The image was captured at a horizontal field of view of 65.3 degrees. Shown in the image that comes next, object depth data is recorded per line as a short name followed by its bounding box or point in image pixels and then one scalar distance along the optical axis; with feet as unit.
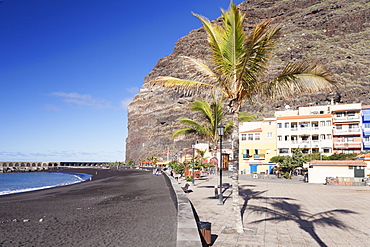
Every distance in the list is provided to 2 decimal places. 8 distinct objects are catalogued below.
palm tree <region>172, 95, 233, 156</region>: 58.75
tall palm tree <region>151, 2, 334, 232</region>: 24.34
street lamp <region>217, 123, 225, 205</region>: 40.45
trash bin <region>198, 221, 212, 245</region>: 21.57
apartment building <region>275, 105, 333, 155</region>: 181.37
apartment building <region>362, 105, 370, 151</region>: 180.24
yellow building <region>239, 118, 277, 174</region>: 178.19
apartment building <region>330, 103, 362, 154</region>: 181.06
